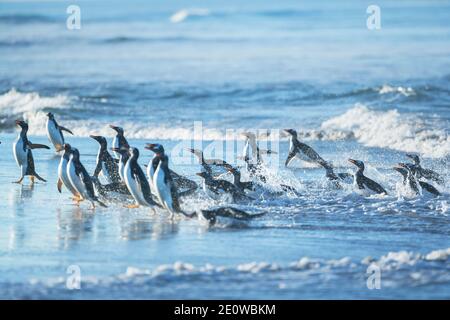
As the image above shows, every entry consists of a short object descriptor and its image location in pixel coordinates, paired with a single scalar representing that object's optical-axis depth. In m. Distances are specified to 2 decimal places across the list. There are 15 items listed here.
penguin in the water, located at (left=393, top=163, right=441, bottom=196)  19.55
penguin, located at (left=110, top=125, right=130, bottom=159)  20.73
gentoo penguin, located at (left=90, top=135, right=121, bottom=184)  19.75
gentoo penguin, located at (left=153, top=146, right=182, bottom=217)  16.79
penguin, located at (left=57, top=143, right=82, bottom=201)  18.31
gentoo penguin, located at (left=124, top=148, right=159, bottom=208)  17.25
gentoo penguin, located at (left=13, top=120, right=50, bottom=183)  20.77
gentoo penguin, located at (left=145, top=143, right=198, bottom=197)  17.28
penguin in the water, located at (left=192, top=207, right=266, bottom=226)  16.25
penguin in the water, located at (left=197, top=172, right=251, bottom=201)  18.44
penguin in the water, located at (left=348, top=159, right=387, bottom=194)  19.68
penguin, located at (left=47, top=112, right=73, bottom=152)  23.30
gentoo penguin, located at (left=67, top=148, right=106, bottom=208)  17.81
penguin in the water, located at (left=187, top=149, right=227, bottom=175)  20.20
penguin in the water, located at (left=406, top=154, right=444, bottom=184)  20.25
